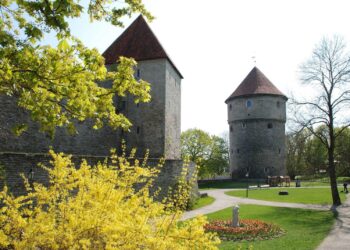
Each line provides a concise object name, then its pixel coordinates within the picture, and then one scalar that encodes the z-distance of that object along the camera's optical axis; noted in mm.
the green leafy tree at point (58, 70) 4531
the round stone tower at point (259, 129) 42219
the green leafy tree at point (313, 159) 50872
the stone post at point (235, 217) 12547
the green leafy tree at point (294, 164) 51675
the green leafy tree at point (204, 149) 51384
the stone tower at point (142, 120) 17828
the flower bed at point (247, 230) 11132
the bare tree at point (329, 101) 20258
